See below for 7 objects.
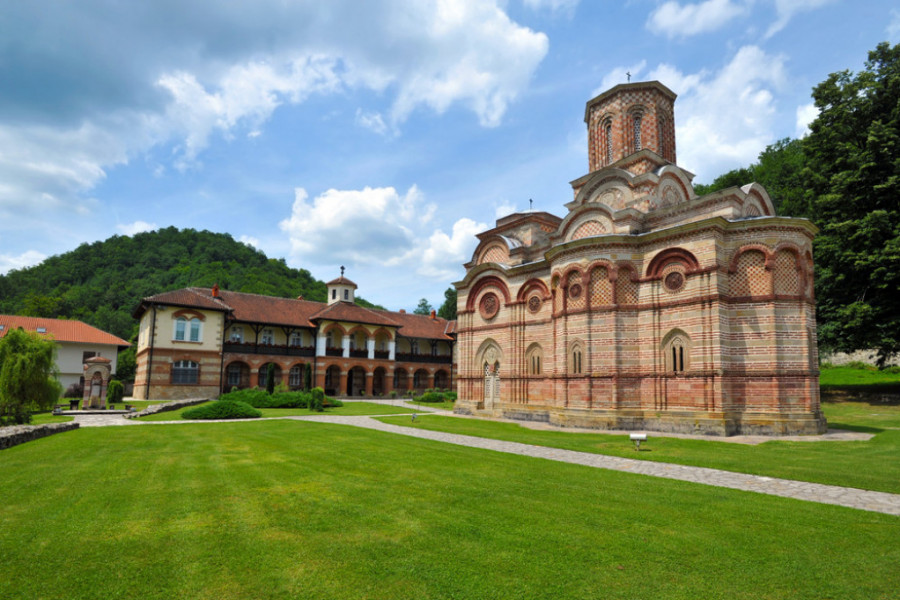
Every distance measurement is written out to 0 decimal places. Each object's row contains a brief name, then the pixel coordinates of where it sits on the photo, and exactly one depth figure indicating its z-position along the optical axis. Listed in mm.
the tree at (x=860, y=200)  21359
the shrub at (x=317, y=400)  26578
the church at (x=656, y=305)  16391
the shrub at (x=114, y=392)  26433
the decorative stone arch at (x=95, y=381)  24547
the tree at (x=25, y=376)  16578
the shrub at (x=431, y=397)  35812
